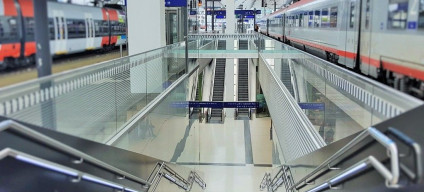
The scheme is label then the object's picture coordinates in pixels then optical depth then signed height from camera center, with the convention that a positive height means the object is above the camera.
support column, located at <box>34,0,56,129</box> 4.26 -0.05
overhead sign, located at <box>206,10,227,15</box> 45.47 +2.23
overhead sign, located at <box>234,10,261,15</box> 42.24 +2.07
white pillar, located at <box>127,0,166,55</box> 14.66 +0.34
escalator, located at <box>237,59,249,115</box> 33.47 -3.98
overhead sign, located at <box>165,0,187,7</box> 15.67 +1.11
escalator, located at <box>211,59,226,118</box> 31.61 -4.13
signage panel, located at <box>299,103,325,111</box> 6.66 -1.22
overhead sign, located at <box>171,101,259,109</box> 19.47 -3.39
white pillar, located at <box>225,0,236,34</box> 35.31 +1.37
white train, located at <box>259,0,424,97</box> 6.03 -0.08
